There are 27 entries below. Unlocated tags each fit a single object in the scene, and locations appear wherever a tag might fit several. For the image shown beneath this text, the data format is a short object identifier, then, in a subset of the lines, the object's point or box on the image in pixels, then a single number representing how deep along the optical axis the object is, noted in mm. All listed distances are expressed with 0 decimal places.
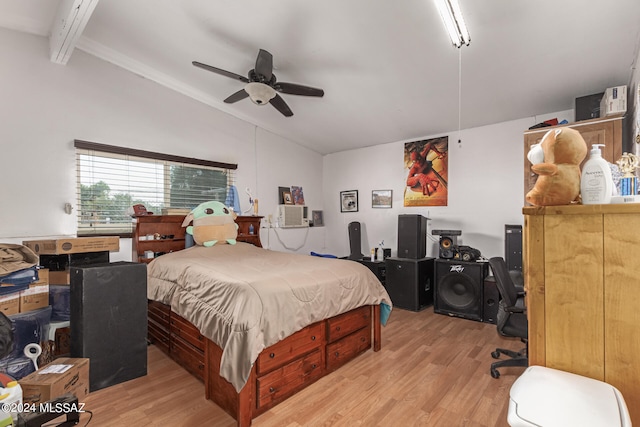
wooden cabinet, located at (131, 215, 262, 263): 3262
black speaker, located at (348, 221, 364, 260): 4863
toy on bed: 3373
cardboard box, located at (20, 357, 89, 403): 1733
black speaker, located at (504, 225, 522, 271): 3295
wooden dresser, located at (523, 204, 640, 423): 907
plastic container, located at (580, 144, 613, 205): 963
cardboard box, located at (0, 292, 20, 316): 2150
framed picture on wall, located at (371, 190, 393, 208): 4809
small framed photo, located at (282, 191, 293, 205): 4926
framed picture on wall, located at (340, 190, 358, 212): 5254
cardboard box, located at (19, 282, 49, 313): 2282
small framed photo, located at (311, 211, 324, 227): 5508
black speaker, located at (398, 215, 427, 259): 4012
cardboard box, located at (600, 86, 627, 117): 2540
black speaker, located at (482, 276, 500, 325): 3447
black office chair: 2246
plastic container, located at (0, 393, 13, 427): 1290
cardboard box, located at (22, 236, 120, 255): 2484
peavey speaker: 3536
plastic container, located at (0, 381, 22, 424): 1389
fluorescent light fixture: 1892
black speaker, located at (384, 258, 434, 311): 3908
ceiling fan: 2512
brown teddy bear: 1024
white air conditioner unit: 4836
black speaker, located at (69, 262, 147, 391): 2102
